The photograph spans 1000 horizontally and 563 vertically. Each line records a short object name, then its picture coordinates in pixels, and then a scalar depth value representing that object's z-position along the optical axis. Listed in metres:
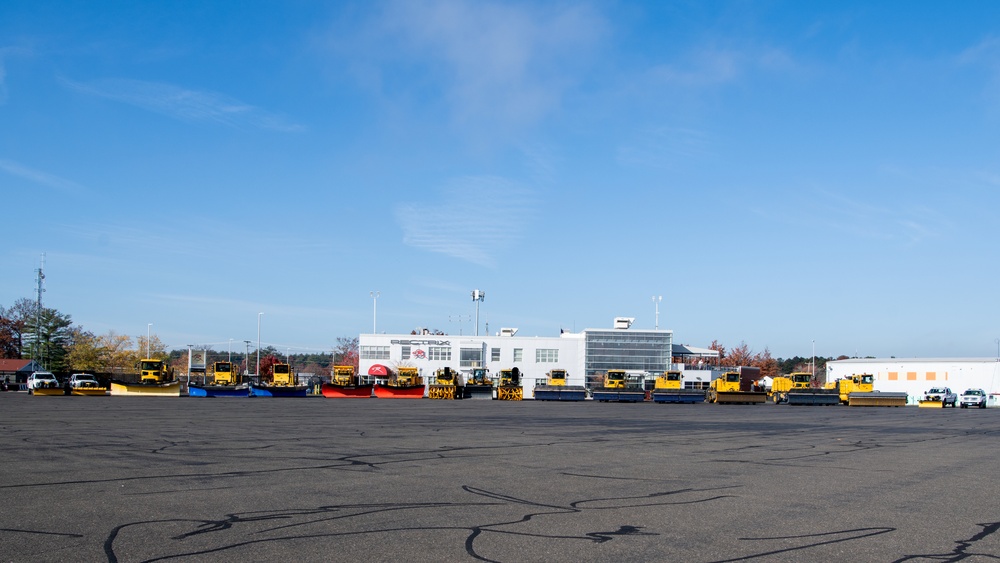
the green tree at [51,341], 114.50
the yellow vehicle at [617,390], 63.78
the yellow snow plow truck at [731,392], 62.88
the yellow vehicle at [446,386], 66.50
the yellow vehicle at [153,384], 59.38
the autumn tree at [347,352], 155.12
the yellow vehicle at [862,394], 62.28
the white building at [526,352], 103.25
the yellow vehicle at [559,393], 66.56
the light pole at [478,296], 111.50
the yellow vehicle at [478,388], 69.81
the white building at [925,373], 88.31
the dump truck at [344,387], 65.94
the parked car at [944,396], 69.25
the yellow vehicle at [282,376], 67.31
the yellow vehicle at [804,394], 62.09
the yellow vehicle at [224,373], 66.69
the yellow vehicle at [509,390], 65.56
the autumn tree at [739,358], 144.62
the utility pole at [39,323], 102.81
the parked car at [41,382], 60.58
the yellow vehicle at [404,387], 65.69
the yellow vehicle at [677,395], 62.91
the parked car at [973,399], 68.00
